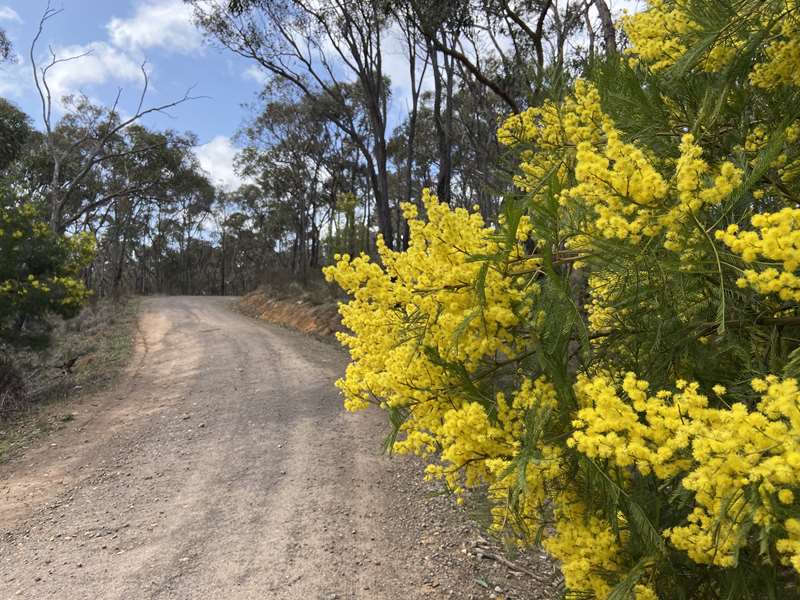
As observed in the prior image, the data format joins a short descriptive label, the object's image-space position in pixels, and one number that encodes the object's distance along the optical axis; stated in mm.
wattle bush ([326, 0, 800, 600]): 1328
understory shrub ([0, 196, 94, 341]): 8969
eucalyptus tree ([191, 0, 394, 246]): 12516
